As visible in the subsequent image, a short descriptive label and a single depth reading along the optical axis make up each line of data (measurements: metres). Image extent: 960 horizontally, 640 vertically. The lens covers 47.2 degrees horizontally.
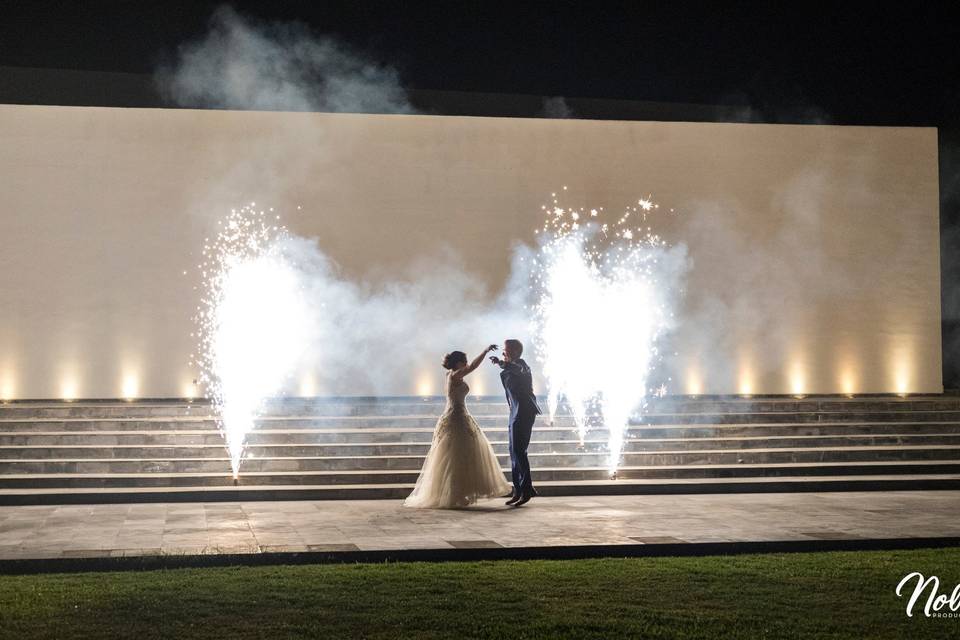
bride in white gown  10.27
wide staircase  11.69
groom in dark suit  10.58
